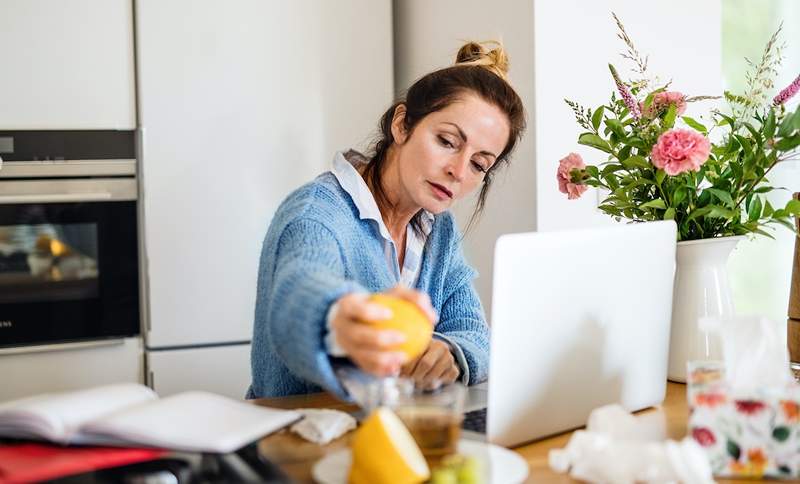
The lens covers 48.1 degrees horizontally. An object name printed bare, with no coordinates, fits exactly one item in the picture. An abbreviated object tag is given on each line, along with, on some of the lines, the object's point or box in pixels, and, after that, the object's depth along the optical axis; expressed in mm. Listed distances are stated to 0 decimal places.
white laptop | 927
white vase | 1280
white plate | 818
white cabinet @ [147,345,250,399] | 2330
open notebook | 819
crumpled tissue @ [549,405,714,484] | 784
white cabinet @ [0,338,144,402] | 2229
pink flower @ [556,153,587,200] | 1417
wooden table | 871
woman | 1331
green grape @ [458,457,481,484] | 761
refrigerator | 2314
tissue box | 880
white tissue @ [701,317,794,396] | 926
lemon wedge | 760
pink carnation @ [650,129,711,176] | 1212
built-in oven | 2238
